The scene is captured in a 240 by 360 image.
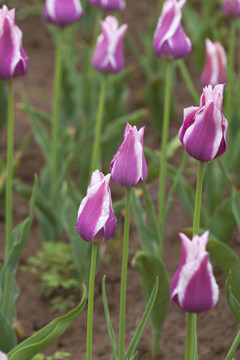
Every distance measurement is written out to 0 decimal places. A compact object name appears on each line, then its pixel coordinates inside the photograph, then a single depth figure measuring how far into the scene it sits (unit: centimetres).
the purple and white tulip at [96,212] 155
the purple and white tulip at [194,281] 146
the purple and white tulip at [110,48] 197
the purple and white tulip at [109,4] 211
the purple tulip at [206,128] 154
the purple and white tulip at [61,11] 203
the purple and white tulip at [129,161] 157
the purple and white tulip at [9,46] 175
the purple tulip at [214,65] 195
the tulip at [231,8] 210
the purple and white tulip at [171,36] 183
